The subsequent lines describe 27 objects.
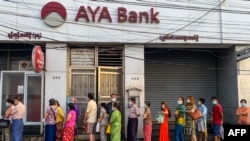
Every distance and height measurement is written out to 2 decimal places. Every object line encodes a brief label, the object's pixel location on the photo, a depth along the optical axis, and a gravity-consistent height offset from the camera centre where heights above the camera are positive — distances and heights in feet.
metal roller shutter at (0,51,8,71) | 46.78 +3.84
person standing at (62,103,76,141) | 35.58 -3.61
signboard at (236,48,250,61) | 42.80 +4.34
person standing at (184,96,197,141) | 37.81 -3.40
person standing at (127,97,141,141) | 37.96 -3.28
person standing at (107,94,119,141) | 37.53 -1.66
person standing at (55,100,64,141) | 36.63 -3.51
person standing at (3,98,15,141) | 36.35 -2.80
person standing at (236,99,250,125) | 40.06 -2.72
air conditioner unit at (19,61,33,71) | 46.88 +3.12
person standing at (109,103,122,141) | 36.19 -3.54
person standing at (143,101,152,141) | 37.99 -3.72
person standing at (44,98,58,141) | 35.91 -3.07
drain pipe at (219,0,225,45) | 45.06 +7.66
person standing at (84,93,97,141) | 37.50 -2.90
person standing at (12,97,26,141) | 35.91 -3.07
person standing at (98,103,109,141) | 36.99 -3.38
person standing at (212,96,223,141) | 38.73 -3.26
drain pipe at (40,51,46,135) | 42.59 -1.50
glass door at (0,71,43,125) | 43.80 -0.05
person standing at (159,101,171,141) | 37.86 -3.91
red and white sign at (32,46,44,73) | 38.04 +3.38
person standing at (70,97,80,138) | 37.87 -1.87
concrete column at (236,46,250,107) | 45.34 +1.31
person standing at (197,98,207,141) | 38.88 -3.49
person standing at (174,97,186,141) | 37.50 -3.46
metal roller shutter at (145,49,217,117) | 50.29 +1.89
